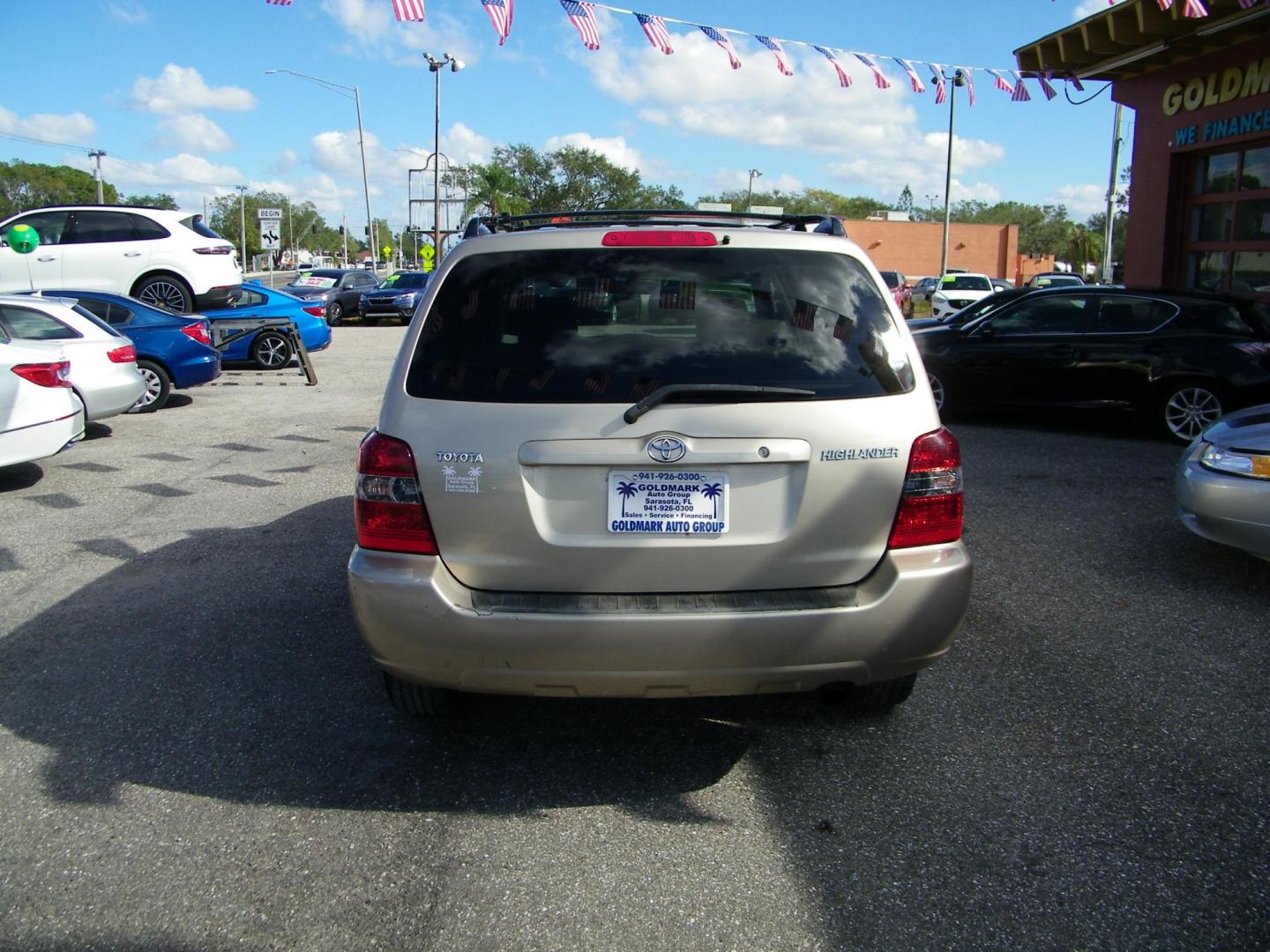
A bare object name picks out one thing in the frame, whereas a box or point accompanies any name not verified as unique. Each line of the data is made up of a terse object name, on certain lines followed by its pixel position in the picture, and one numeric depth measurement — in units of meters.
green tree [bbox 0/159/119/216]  89.31
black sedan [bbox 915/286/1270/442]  9.65
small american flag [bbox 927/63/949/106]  15.55
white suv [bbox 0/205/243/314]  14.96
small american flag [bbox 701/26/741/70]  12.94
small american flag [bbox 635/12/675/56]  12.27
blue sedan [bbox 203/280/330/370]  16.36
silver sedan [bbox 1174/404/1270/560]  5.26
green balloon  14.77
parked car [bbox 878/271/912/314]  31.26
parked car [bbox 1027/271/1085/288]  35.00
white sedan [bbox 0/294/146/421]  9.64
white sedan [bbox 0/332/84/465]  7.41
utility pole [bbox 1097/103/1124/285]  33.75
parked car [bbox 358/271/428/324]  29.73
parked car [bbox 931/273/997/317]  32.22
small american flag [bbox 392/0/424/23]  10.81
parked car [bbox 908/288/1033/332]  11.89
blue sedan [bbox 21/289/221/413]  12.36
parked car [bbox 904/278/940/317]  45.53
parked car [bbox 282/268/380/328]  27.89
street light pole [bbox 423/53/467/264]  41.25
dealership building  13.06
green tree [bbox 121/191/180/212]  96.57
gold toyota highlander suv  3.00
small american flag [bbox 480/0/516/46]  10.96
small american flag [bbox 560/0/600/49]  11.93
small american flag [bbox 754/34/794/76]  13.27
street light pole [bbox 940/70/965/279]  40.49
